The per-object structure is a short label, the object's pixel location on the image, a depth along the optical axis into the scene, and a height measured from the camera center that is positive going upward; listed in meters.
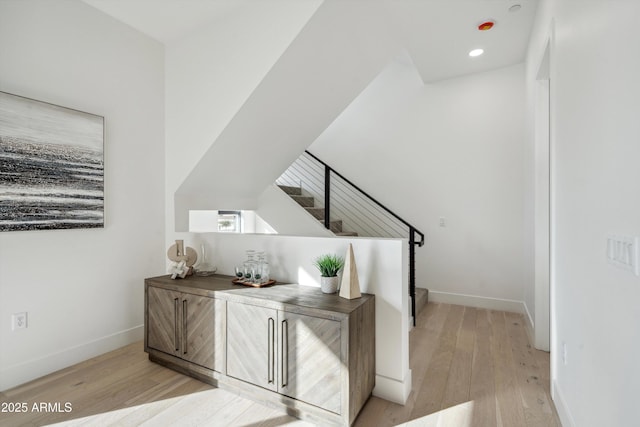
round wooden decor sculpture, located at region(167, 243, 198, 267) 2.65 -0.36
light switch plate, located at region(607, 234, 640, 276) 0.99 -0.14
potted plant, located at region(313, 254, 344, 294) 2.10 -0.41
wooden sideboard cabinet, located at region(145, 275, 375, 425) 1.76 -0.83
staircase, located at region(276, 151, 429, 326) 4.38 +0.17
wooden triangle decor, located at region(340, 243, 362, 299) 1.96 -0.43
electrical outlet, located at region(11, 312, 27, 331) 2.23 -0.76
